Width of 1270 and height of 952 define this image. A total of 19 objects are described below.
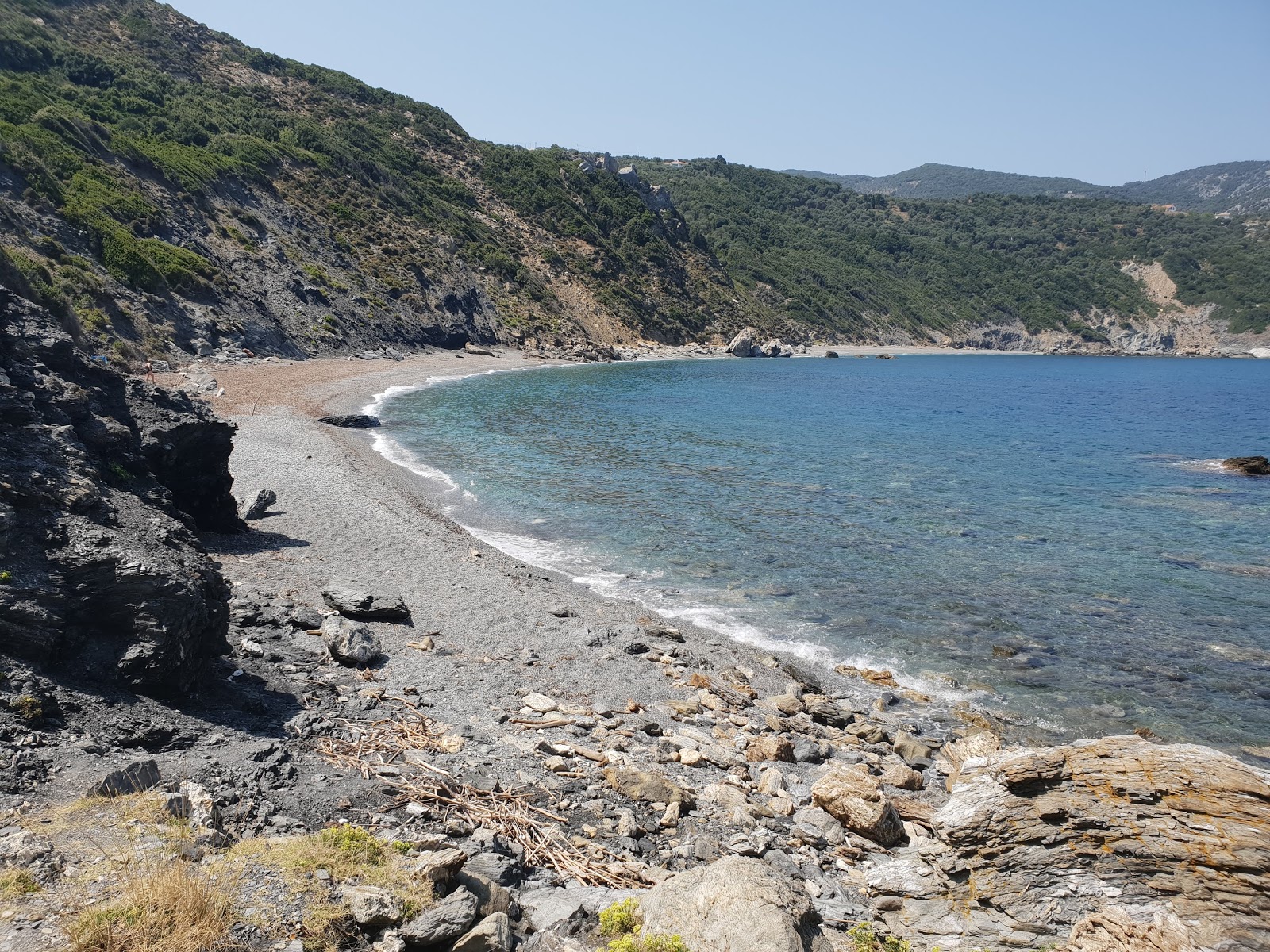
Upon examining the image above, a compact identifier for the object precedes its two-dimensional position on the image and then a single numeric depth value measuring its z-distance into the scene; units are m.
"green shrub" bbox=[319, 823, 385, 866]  5.11
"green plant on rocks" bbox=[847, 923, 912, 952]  4.88
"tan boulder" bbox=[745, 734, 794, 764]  8.98
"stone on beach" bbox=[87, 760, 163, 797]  5.38
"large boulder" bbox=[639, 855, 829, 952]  4.50
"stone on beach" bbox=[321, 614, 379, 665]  9.85
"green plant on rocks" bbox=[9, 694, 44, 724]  5.98
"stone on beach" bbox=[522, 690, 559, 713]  9.37
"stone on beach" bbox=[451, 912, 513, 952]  4.51
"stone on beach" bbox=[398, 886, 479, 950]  4.46
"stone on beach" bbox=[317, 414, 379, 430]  32.28
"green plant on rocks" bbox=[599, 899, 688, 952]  4.47
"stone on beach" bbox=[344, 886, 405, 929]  4.45
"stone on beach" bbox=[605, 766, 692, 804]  7.33
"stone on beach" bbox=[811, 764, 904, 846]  7.14
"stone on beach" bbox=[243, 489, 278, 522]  17.30
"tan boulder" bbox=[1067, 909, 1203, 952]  4.26
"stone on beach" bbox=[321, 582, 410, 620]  11.82
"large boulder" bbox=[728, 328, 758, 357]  99.44
